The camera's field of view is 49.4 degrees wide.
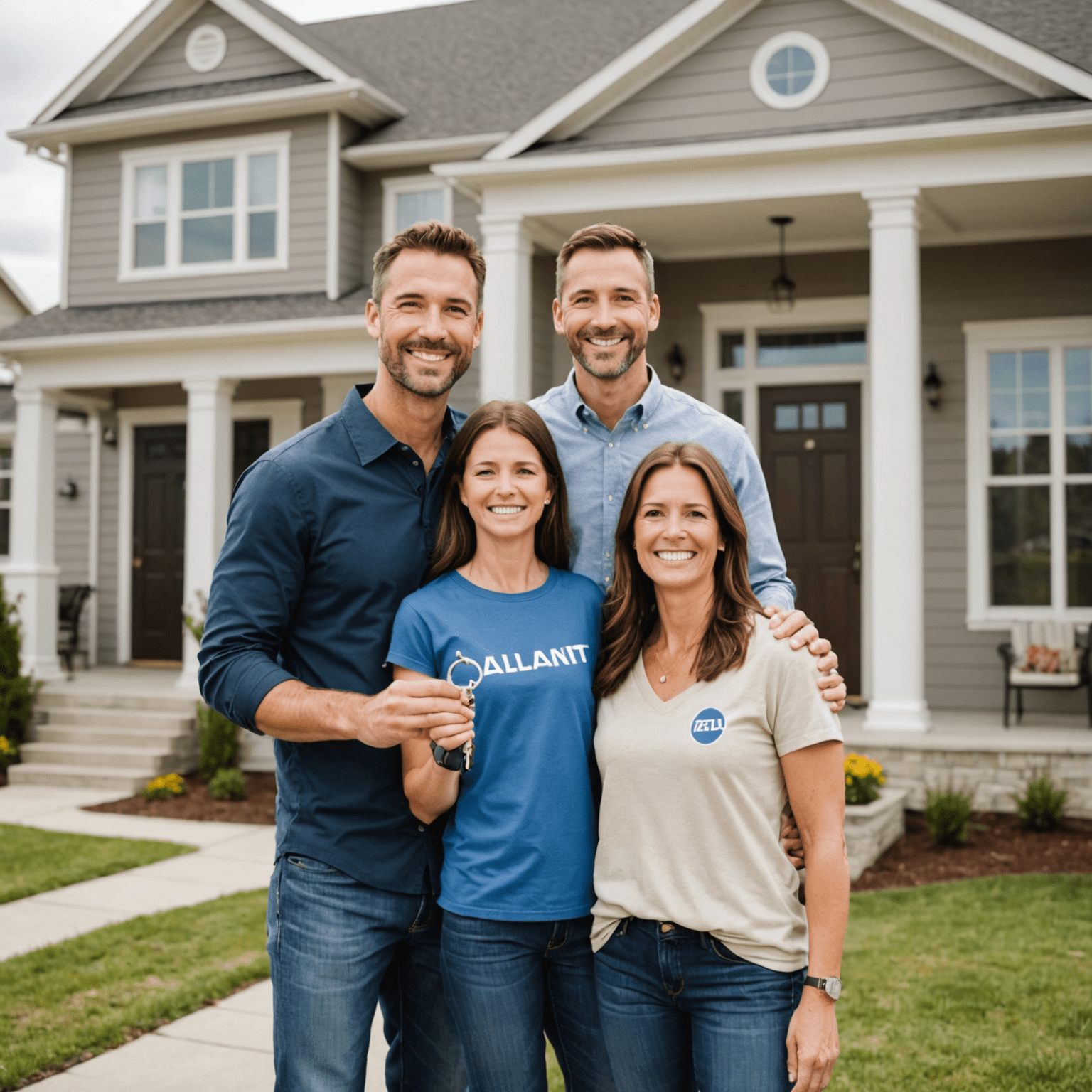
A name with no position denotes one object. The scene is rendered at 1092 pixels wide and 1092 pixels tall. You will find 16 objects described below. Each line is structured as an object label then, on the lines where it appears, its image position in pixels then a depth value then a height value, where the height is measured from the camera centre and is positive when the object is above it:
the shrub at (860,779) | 7.12 -1.18
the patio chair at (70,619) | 12.62 -0.40
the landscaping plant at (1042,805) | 7.45 -1.40
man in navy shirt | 2.34 -0.11
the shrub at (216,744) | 9.60 -1.32
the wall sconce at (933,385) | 9.73 +1.63
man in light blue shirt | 2.68 +0.40
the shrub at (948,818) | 7.21 -1.42
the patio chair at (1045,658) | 8.64 -0.55
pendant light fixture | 9.47 +2.35
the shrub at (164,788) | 9.22 -1.61
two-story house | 8.23 +2.78
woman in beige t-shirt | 2.16 -0.55
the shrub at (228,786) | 9.14 -1.57
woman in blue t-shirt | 2.24 -0.43
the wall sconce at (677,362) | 10.37 +1.93
